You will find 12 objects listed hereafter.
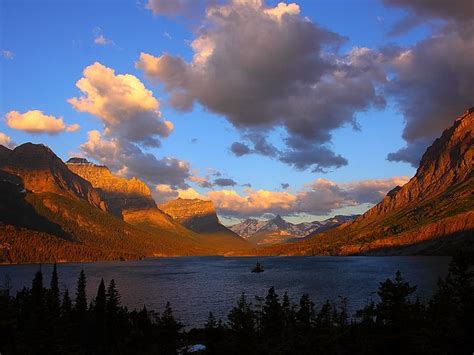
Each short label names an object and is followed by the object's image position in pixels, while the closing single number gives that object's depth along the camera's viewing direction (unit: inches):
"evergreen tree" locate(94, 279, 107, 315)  3902.6
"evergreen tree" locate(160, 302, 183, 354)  3294.8
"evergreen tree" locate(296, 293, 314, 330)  3199.3
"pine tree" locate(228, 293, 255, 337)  2396.7
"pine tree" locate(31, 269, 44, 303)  4072.3
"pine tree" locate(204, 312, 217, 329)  3504.4
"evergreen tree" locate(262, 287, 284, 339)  2962.6
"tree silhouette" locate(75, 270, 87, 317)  4092.0
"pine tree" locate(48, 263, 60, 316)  3747.0
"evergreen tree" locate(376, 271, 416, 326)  1973.4
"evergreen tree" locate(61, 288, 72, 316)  3956.7
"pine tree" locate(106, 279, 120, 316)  3978.8
